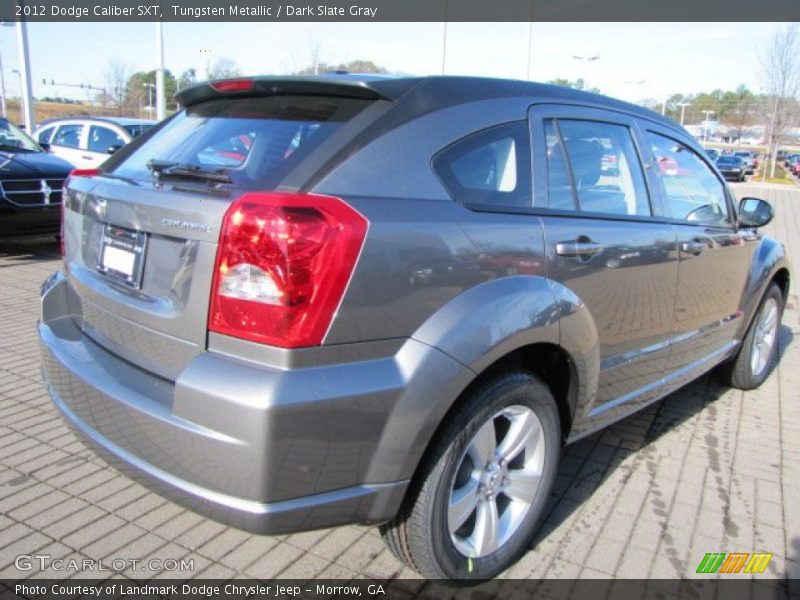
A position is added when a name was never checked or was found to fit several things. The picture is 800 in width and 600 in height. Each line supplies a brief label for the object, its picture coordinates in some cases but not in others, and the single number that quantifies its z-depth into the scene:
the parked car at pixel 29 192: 7.23
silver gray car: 1.84
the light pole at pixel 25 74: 14.41
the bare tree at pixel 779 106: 36.84
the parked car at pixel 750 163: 43.25
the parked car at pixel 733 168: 37.53
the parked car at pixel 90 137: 10.75
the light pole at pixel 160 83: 18.56
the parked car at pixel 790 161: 54.04
